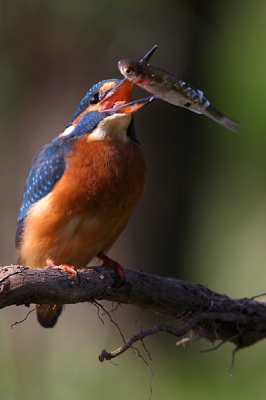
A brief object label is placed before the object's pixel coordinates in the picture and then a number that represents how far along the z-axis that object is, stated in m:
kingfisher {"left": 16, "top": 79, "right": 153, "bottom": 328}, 6.04
